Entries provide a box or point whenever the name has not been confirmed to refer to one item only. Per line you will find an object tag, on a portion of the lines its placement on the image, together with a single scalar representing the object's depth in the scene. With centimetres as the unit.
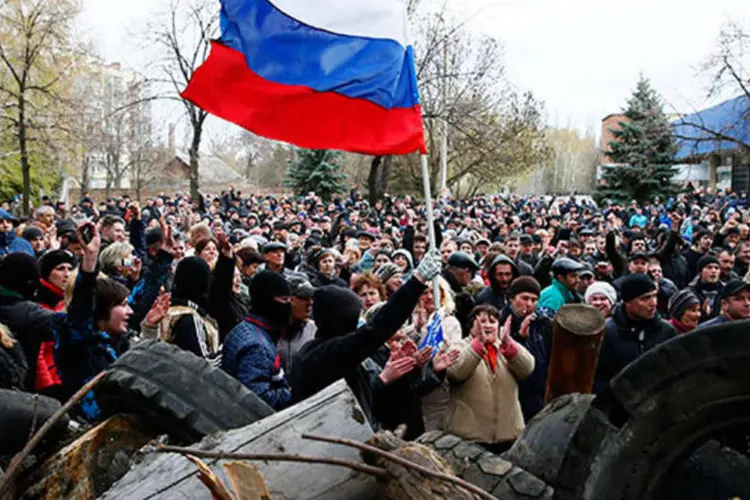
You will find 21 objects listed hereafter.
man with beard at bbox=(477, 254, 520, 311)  816
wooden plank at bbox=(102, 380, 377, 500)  297
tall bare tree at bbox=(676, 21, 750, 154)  2454
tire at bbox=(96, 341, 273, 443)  368
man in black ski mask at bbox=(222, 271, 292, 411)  439
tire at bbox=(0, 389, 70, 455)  387
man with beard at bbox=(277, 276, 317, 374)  485
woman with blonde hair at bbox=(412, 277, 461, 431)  636
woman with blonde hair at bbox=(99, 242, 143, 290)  773
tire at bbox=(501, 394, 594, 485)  331
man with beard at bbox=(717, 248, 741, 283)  984
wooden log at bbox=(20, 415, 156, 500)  365
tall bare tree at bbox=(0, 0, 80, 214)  2756
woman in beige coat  496
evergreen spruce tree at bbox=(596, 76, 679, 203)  4225
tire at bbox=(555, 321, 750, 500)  213
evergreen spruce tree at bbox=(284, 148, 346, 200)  4712
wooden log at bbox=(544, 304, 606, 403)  413
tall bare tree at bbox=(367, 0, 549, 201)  3444
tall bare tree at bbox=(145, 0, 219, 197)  3164
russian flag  605
